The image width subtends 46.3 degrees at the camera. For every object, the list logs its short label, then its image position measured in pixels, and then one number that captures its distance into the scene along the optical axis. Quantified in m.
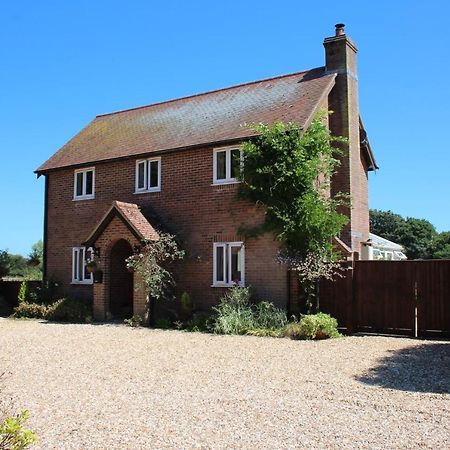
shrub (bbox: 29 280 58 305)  22.20
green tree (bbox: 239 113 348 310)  15.77
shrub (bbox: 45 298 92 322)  19.61
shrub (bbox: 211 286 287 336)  15.47
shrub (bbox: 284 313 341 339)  14.28
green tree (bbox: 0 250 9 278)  25.51
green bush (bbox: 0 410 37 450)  4.04
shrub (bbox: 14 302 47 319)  20.74
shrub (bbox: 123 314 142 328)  17.71
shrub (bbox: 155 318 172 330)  17.28
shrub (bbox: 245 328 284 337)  14.93
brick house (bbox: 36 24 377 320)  17.91
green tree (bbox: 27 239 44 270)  28.62
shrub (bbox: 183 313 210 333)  16.45
